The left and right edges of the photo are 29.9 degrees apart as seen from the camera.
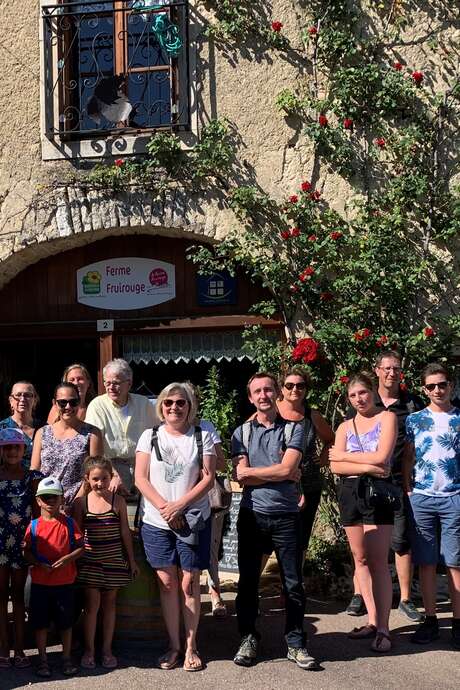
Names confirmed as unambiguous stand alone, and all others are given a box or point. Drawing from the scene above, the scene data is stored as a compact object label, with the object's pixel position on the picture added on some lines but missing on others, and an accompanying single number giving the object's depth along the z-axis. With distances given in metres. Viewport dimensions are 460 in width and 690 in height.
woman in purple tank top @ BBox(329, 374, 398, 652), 5.18
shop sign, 8.22
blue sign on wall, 8.07
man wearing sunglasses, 5.34
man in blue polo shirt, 4.90
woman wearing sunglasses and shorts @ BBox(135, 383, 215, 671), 4.83
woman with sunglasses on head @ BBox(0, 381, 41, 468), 5.71
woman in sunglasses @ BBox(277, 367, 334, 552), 5.70
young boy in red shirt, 4.74
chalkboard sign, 6.84
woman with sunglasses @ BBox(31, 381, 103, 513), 5.19
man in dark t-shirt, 5.82
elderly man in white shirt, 5.55
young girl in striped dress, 4.88
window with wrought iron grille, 8.01
